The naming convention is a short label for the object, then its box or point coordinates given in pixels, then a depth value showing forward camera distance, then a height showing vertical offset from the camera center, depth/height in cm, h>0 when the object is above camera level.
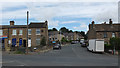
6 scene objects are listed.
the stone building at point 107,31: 4466 +155
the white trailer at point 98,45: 3003 -179
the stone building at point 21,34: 4356 +66
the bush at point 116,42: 3095 -125
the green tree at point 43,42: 4062 -159
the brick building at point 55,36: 8638 +13
